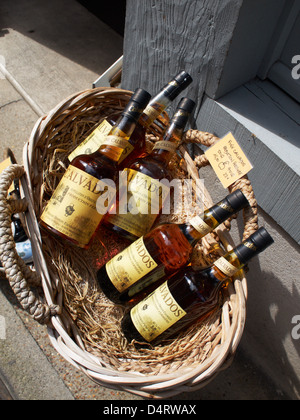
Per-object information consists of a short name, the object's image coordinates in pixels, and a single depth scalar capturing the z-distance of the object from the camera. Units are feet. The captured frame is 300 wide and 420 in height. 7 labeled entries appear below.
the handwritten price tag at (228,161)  3.07
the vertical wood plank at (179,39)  3.20
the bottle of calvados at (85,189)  3.12
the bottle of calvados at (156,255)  3.00
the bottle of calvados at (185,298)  2.86
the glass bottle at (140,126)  3.33
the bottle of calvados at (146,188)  3.26
